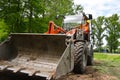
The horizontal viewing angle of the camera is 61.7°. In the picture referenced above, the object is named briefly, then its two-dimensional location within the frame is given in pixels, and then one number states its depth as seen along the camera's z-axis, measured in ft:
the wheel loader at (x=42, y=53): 8.82
